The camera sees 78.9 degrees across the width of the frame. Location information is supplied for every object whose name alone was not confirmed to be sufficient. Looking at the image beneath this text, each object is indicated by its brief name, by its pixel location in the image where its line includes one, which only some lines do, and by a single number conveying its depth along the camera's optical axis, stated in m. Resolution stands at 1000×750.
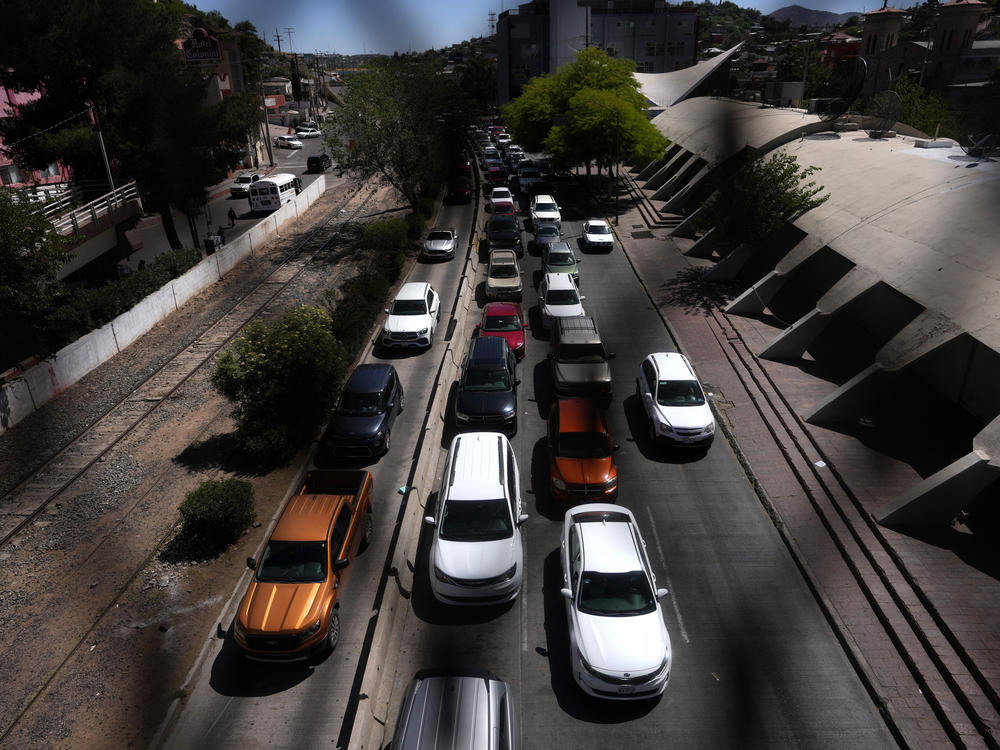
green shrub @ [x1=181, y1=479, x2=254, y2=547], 14.22
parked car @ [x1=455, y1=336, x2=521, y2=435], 18.34
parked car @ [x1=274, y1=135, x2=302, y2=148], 86.06
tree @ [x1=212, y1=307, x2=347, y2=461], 17.22
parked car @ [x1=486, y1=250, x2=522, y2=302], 28.28
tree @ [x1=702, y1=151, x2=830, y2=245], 26.67
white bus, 45.56
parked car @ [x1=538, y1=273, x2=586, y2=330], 25.52
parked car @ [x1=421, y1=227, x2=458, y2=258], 35.19
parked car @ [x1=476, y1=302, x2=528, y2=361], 23.06
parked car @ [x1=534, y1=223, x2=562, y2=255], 36.56
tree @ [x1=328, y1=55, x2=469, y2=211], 38.66
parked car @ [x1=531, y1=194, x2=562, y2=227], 39.41
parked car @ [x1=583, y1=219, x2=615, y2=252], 35.81
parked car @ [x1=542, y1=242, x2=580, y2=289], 30.59
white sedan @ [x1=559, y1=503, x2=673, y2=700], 10.56
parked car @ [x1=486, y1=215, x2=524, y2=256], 35.94
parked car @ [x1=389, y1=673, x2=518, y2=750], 8.74
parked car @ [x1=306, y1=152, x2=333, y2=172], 64.50
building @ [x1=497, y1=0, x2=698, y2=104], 92.25
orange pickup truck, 11.17
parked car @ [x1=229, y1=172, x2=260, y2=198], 54.38
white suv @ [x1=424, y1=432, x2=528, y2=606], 12.55
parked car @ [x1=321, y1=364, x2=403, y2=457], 17.48
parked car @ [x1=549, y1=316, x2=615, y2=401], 19.80
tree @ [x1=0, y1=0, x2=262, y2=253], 26.14
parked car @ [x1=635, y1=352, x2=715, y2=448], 17.50
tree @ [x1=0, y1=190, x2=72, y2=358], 18.70
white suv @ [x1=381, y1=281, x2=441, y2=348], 24.23
